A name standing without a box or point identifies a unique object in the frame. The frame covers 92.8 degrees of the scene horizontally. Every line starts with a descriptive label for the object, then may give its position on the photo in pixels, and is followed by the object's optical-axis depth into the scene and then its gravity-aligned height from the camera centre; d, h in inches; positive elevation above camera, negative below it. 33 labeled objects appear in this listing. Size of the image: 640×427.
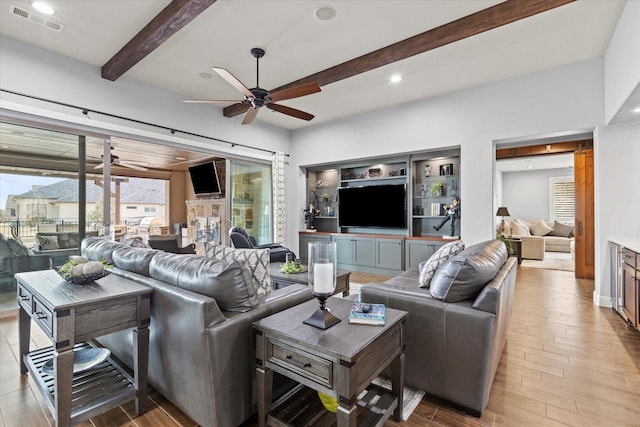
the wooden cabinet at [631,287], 114.0 -29.5
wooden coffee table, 128.0 -28.3
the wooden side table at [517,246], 270.5 -29.6
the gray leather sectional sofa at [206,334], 61.1 -25.7
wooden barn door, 204.8 -0.9
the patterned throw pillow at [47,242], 154.1 -14.6
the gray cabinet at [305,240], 270.4 -23.8
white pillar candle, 59.6 -12.6
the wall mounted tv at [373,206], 234.2 +5.7
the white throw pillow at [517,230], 327.0 -18.4
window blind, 382.6 +17.4
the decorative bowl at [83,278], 76.4 -16.4
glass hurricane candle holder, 59.7 -12.5
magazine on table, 61.6 -21.1
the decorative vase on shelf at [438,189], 222.5 +17.6
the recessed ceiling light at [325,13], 116.4 +78.4
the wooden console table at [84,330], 62.3 -25.7
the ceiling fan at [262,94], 126.9 +53.8
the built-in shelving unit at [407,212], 218.8 +0.8
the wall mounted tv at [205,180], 273.9 +32.1
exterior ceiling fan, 268.2 +51.2
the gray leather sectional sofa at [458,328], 69.6 -27.8
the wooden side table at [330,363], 50.8 -27.8
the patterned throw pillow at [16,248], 145.9 -16.6
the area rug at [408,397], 73.4 -47.8
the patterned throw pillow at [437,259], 90.8 -14.6
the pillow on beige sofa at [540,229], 349.4 -18.6
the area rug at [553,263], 252.6 -44.9
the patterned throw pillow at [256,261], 82.4 -13.1
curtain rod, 141.8 +54.2
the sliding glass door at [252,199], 249.4 +12.1
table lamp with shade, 294.8 +0.9
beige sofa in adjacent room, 292.4 -23.3
